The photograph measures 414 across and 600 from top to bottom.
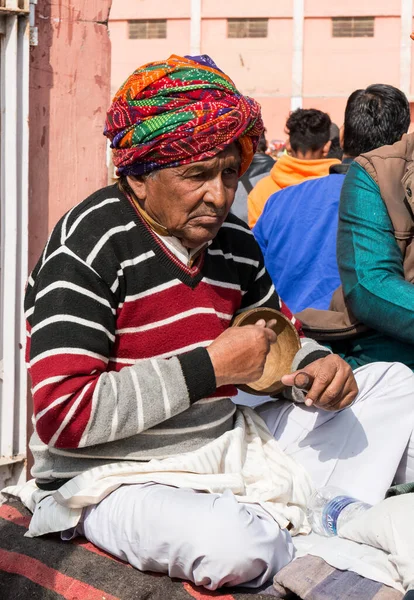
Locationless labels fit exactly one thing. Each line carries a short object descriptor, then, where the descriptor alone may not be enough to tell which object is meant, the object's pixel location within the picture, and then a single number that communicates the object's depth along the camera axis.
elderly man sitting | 2.38
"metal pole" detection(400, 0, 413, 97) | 25.38
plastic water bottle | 2.70
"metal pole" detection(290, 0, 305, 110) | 25.91
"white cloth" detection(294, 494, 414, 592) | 2.33
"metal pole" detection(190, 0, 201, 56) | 26.36
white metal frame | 3.73
